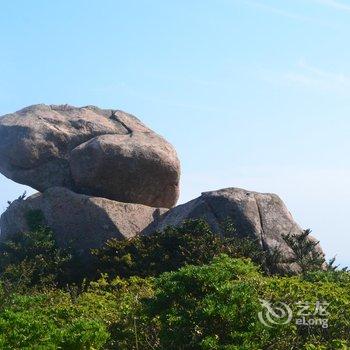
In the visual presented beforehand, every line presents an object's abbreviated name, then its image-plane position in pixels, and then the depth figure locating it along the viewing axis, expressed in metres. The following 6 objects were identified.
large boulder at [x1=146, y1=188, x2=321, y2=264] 21.08
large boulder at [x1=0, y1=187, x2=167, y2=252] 21.89
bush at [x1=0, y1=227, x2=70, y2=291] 19.31
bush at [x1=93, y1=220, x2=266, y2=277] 18.72
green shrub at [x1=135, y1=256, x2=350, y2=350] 10.63
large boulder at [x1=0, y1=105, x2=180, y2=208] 23.20
